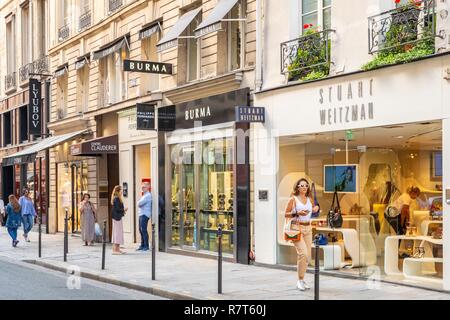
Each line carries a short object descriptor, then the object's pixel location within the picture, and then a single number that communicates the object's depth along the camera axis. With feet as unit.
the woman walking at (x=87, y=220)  66.95
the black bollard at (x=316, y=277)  29.27
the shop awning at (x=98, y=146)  66.49
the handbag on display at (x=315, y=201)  44.11
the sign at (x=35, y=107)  90.02
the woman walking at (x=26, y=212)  73.26
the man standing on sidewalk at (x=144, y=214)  59.16
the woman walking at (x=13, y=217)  69.13
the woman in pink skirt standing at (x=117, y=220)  57.93
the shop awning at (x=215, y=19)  47.39
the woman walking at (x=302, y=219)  35.50
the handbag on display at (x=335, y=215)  42.83
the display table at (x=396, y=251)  36.76
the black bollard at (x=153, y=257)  40.34
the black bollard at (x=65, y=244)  52.32
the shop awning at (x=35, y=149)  75.51
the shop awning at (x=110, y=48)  67.21
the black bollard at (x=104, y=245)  46.11
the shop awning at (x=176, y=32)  53.42
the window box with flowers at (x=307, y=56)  41.70
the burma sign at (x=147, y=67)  56.13
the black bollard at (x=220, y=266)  34.63
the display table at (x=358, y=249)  40.63
